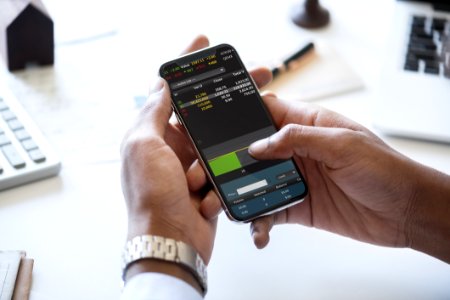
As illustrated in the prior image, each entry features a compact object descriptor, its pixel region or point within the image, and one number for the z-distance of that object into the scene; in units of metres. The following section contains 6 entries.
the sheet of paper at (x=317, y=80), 0.89
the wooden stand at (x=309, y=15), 1.00
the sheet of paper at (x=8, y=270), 0.62
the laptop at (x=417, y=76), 0.84
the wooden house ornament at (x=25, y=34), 0.83
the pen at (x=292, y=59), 0.91
